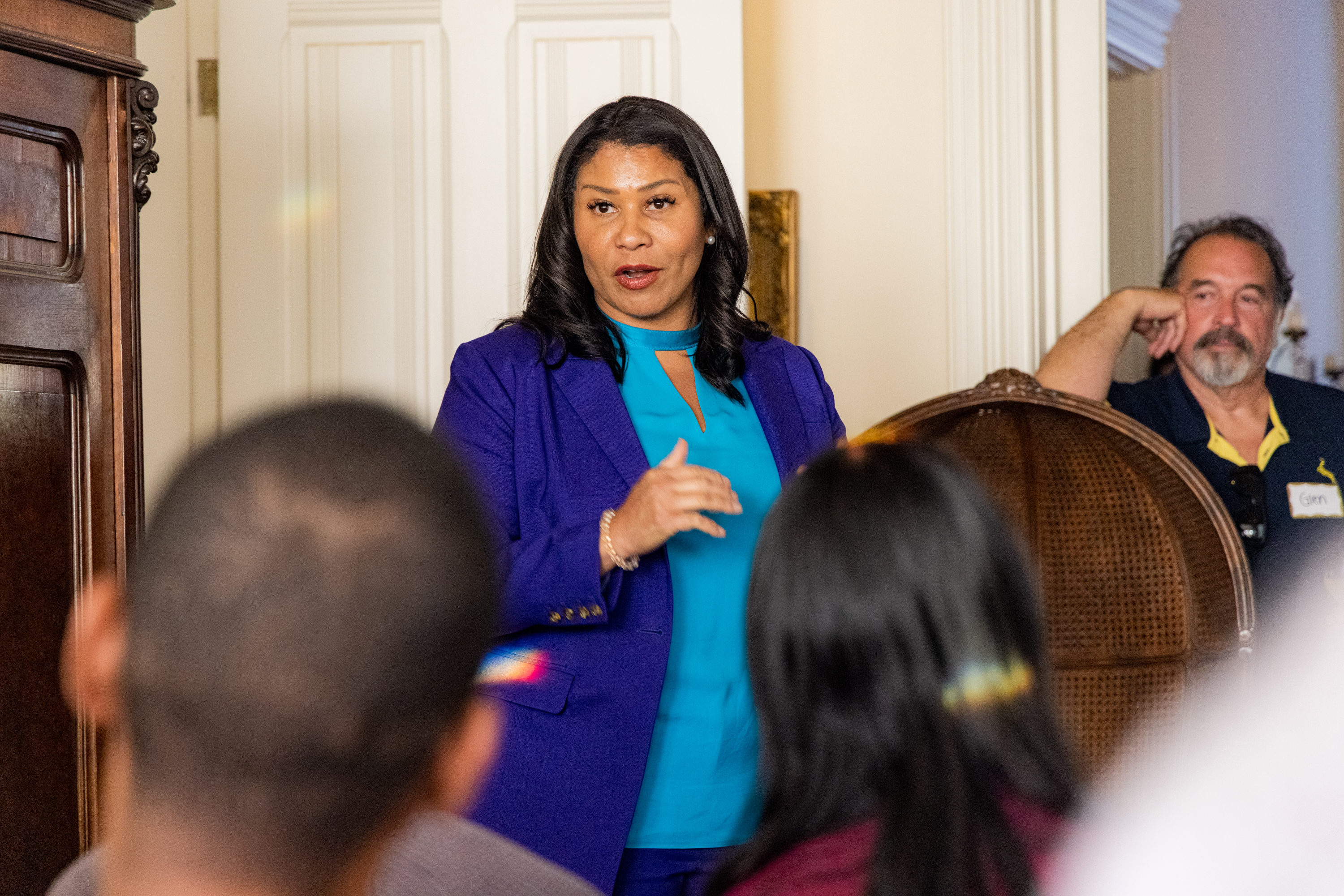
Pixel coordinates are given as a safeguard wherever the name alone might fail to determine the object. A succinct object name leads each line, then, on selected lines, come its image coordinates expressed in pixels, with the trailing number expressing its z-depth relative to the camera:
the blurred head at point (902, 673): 3.64
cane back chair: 4.88
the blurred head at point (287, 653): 2.31
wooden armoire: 4.24
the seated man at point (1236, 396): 5.18
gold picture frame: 5.50
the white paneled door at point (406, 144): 5.26
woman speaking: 4.30
